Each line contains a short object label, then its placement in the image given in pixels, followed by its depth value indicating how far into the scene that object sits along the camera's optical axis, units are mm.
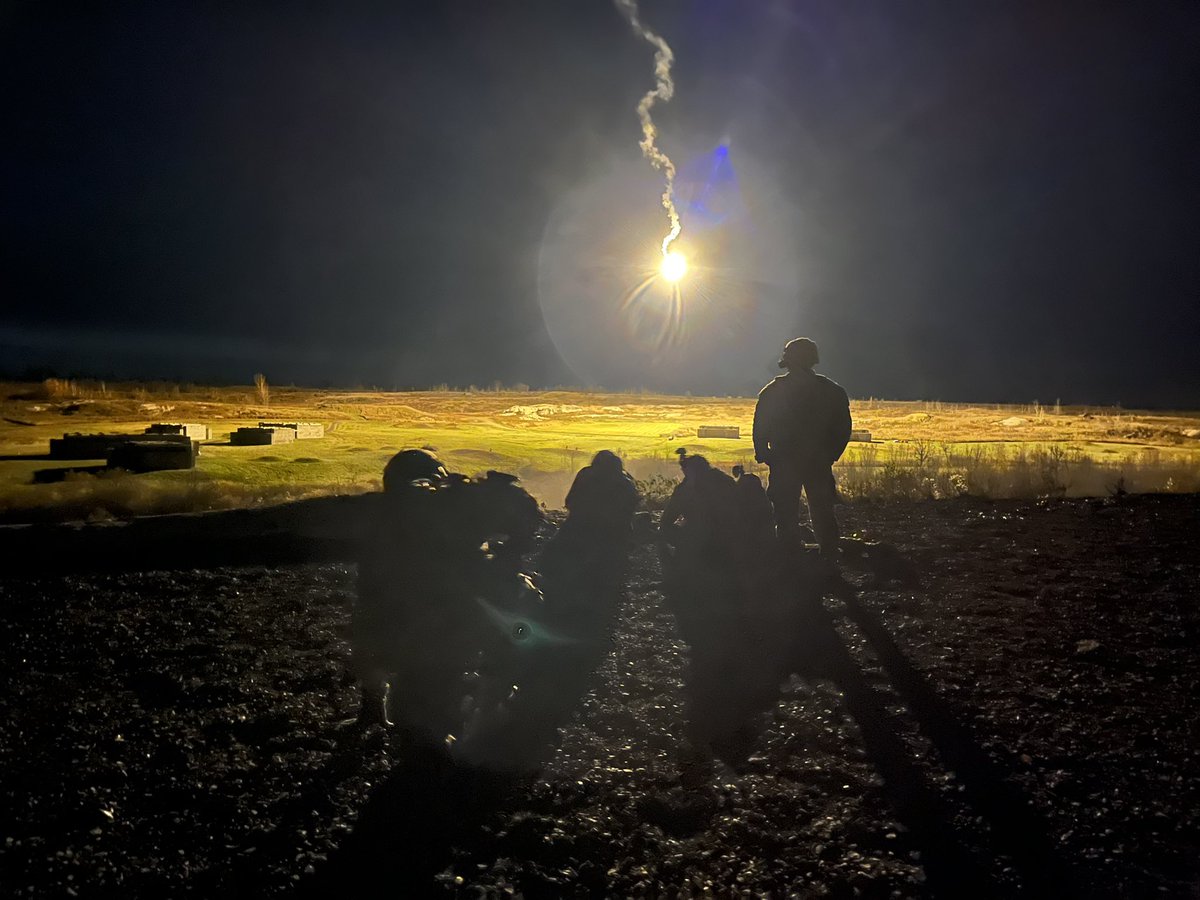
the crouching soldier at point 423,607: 4141
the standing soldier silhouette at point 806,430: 7723
